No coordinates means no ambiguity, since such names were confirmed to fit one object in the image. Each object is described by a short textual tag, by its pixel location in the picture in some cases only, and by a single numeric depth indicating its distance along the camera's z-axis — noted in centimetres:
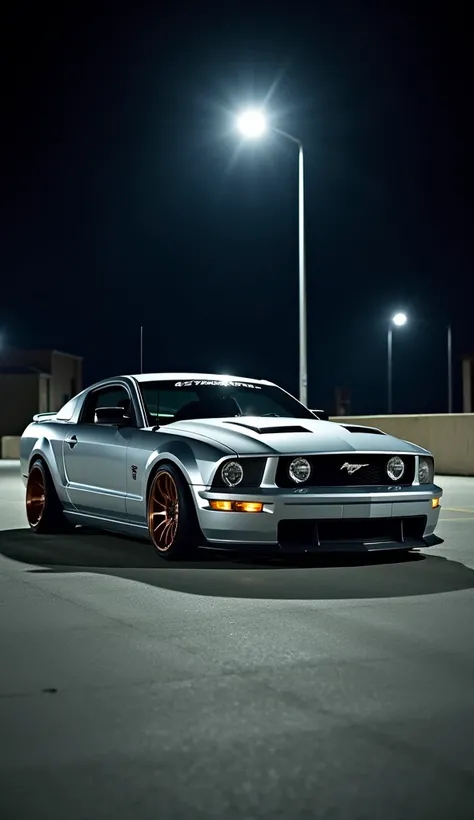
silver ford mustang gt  868
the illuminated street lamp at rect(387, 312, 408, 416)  5791
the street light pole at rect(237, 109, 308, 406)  2452
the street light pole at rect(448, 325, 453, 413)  6491
